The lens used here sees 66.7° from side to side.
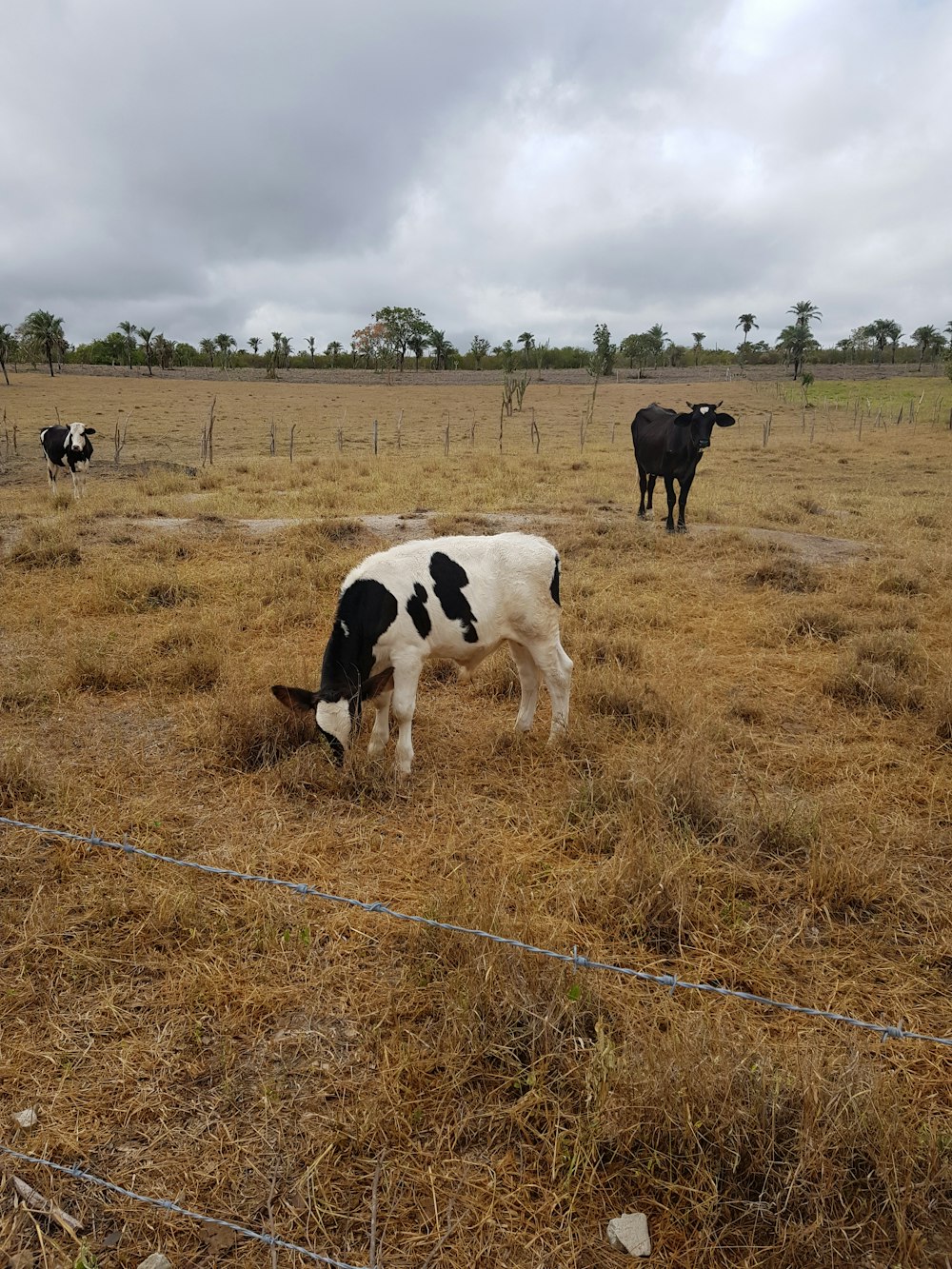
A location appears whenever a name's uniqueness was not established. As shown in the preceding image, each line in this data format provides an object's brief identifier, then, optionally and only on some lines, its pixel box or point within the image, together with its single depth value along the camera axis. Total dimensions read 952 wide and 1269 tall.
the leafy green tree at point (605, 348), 69.75
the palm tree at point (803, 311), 79.17
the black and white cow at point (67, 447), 15.55
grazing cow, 4.39
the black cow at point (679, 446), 12.11
